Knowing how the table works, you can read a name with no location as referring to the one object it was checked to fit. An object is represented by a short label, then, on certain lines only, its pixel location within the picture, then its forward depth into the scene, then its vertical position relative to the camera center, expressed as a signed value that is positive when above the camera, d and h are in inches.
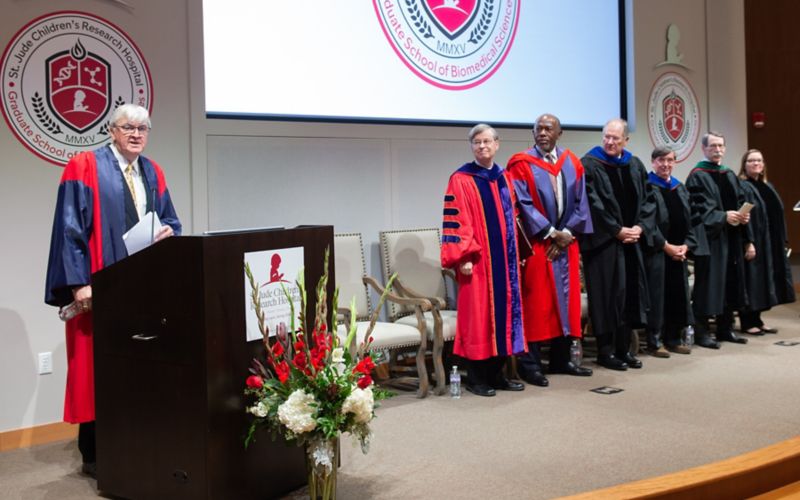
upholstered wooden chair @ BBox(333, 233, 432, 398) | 201.6 -13.5
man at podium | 144.5 +5.1
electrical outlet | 181.0 -21.0
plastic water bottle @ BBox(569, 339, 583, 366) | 235.0 -27.1
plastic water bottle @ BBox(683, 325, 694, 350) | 256.5 -25.7
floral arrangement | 112.8 -17.7
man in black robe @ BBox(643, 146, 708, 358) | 243.3 -3.0
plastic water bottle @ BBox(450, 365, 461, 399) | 204.5 -30.5
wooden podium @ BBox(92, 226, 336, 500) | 119.3 -16.4
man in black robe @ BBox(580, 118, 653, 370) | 229.5 +1.3
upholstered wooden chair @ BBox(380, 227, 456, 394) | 223.5 -3.4
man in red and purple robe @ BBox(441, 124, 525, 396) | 204.5 -2.2
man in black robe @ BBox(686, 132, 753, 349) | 259.8 +1.8
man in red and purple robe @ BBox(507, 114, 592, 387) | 217.2 +3.5
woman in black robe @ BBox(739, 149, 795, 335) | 273.7 -1.5
